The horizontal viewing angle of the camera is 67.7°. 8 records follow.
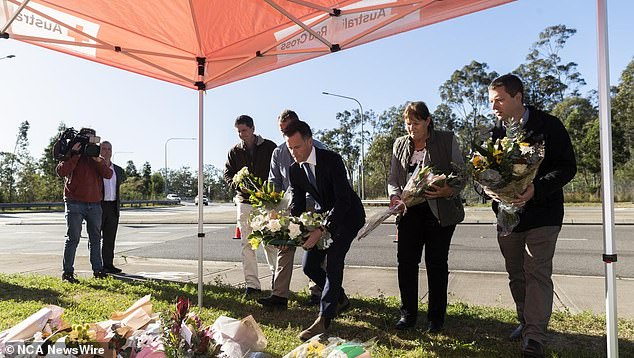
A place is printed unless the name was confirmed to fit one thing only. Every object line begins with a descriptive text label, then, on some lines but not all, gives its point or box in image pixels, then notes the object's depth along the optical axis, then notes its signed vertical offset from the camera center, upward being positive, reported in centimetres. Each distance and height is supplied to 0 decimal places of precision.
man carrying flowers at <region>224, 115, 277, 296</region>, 553 +28
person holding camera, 635 -3
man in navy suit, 379 -12
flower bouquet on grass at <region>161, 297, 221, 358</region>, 222 -71
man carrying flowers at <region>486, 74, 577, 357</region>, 331 -14
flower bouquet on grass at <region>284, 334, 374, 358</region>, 208 -75
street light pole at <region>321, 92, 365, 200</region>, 3550 +276
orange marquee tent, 396 +151
